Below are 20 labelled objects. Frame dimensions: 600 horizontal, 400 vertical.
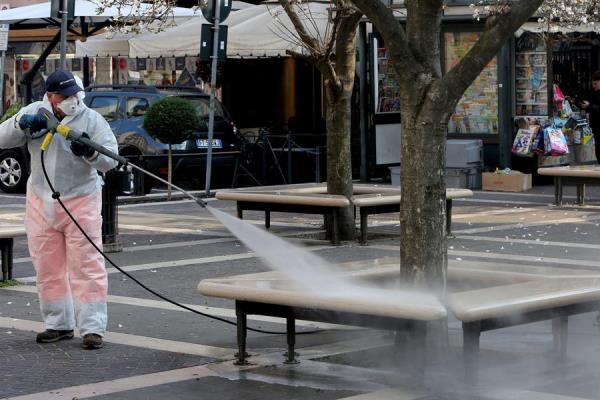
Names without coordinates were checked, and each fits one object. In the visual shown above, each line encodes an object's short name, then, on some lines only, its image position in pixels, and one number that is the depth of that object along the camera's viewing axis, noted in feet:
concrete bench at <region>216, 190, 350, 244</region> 43.80
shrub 60.80
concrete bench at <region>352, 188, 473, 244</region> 43.86
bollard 41.98
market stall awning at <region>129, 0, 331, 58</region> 69.15
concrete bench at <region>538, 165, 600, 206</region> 54.54
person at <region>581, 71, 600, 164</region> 62.66
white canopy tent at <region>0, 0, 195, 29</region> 79.87
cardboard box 64.59
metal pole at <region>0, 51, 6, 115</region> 71.61
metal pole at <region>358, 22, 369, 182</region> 71.26
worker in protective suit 26.86
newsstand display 65.92
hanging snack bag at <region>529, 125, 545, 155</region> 65.62
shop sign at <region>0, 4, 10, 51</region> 70.13
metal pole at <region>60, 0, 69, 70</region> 51.16
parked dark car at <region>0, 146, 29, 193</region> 66.64
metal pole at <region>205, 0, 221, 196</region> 61.72
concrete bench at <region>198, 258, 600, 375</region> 22.17
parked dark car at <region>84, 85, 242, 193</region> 65.41
